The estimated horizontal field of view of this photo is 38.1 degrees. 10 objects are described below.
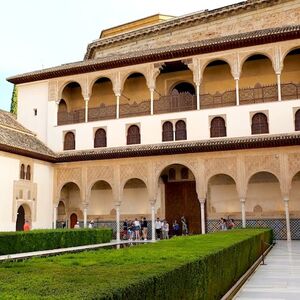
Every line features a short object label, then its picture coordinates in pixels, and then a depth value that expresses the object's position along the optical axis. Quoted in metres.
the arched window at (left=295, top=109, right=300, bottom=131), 20.17
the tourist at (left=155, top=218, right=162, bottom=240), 22.19
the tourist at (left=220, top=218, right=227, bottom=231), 21.56
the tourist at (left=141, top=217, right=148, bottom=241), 22.59
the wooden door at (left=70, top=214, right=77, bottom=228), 25.91
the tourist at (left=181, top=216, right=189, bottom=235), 22.81
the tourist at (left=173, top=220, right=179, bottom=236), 22.47
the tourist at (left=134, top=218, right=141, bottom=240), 22.25
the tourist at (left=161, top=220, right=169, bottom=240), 21.81
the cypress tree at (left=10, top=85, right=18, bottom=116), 36.53
